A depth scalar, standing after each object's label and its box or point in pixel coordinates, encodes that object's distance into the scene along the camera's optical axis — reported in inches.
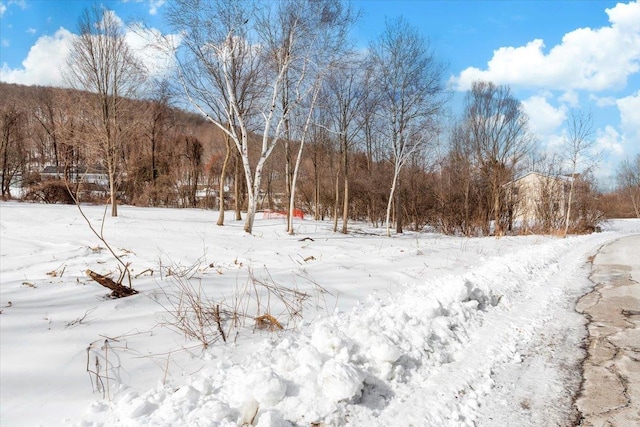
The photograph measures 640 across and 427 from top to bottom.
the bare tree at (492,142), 1095.6
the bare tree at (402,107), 785.6
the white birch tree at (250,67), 532.1
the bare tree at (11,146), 1219.2
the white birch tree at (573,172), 1034.7
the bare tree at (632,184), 2167.8
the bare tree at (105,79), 698.8
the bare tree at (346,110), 768.9
